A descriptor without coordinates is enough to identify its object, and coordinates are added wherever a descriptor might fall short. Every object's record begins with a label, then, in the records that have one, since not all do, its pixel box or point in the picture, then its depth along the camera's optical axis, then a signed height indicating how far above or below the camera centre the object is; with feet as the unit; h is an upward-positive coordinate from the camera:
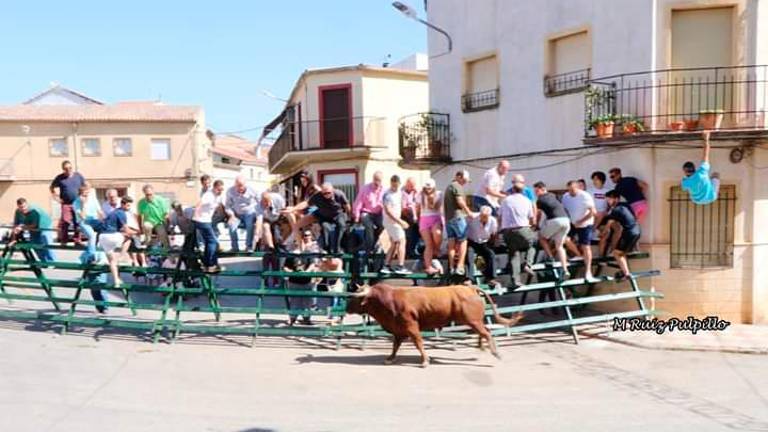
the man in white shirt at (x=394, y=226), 33.83 -1.95
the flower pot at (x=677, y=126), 36.67 +3.66
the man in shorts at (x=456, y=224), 32.14 -1.77
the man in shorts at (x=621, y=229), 35.09 -2.36
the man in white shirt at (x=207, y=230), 34.73 -2.11
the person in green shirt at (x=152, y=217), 40.98 -1.60
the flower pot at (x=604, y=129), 38.06 +3.65
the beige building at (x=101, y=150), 124.88 +8.81
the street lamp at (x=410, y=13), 52.21 +14.99
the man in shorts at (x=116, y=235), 34.94 -2.37
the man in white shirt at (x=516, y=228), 32.78 -2.05
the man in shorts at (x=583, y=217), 34.94 -1.60
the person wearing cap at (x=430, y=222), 33.53 -1.73
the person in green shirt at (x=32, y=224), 38.65 -1.91
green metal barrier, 32.78 -6.27
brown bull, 28.68 -5.56
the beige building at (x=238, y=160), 153.93 +8.73
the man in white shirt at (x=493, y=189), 35.65 +0.04
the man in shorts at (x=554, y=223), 33.35 -1.86
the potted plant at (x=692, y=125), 36.40 +3.70
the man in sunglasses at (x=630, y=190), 37.42 -0.11
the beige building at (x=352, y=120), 78.02 +9.07
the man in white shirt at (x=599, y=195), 36.84 -0.39
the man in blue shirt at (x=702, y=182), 35.37 +0.33
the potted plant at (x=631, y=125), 37.42 +3.83
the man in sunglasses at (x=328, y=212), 35.12 -1.20
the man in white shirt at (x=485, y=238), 32.40 -2.55
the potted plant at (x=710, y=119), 35.78 +3.97
